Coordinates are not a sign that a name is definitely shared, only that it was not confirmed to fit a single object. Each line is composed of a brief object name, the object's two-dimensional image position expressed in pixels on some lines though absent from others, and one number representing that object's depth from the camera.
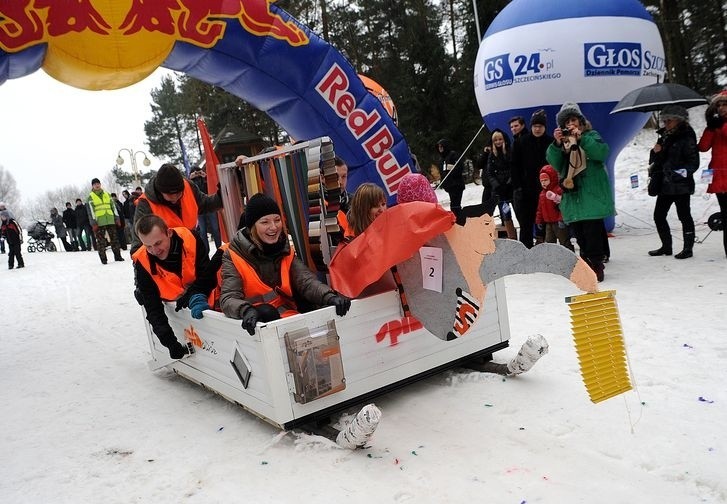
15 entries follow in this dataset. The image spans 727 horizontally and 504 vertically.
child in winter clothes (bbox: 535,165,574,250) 6.38
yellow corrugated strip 2.44
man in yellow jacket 12.75
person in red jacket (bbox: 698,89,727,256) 5.76
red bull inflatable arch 4.55
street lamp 20.53
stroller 21.58
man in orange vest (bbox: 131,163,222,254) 4.44
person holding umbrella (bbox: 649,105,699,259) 6.00
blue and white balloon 7.62
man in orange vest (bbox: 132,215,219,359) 3.76
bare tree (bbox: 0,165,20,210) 70.81
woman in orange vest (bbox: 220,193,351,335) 3.30
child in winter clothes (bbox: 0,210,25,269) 14.26
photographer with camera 5.53
